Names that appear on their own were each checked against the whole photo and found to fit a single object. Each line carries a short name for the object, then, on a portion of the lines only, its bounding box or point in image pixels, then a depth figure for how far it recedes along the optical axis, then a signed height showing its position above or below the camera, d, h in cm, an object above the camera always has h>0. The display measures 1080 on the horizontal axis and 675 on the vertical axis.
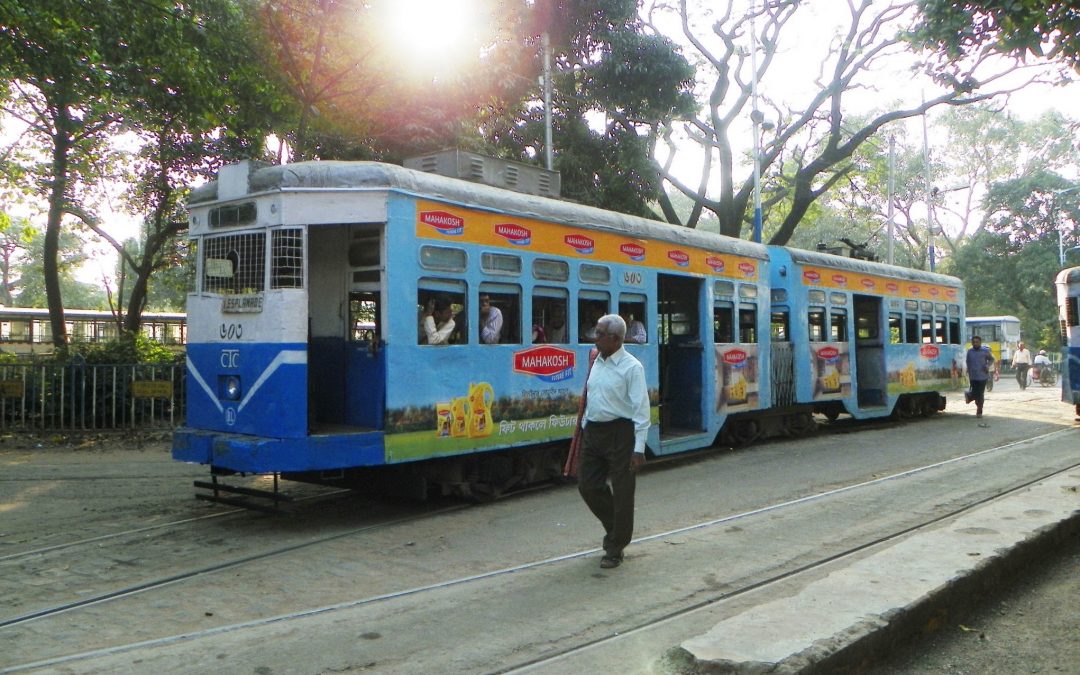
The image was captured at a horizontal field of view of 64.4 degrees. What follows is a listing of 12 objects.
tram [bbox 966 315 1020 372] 4184 +114
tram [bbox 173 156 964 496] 750 +42
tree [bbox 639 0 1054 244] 2481 +742
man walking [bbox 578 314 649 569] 602 -50
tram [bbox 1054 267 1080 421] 1644 +56
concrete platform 393 -133
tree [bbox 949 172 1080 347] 4259 +566
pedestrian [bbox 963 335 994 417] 1781 -22
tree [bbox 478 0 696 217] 1942 +621
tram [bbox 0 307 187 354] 3064 +144
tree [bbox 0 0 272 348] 1062 +433
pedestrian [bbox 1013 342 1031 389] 2900 -31
